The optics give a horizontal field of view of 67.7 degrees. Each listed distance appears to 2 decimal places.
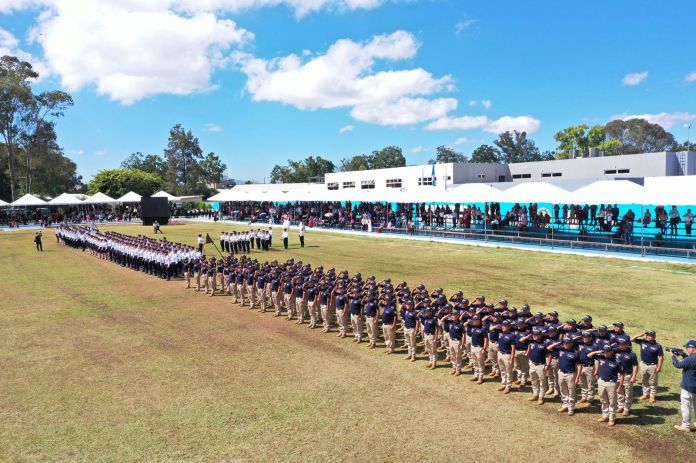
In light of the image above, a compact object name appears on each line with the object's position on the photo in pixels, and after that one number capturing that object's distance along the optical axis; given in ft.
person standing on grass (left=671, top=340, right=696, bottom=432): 25.29
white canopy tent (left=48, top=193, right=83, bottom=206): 185.15
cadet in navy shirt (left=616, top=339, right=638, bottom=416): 27.17
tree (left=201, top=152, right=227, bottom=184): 334.03
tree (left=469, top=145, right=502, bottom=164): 393.09
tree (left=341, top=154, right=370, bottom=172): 404.36
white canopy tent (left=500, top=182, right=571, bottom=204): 92.92
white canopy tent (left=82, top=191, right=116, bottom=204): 190.19
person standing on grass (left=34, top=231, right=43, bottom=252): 106.73
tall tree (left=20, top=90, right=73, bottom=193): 210.38
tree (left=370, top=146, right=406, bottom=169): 419.33
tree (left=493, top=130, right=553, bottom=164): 376.07
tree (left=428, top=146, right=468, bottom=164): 427.41
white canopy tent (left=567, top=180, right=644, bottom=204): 82.07
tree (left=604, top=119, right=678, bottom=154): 290.56
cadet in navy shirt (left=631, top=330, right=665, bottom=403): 28.40
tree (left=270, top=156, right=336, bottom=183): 364.17
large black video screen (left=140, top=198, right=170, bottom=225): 176.55
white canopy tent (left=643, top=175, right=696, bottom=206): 75.77
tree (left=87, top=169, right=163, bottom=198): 248.52
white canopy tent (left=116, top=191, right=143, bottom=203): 192.95
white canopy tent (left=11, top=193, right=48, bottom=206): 176.92
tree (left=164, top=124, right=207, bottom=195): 313.12
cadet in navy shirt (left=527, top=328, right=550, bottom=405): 29.19
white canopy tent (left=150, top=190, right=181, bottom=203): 202.95
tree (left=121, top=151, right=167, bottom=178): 407.85
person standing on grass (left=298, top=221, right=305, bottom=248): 103.01
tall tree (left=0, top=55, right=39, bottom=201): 198.29
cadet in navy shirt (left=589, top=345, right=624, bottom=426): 26.43
